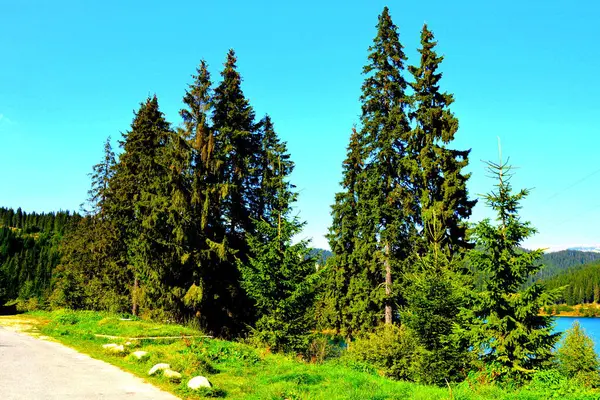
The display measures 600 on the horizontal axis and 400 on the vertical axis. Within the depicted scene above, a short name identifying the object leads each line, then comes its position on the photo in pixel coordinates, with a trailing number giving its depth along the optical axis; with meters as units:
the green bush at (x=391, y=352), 16.66
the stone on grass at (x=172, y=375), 9.66
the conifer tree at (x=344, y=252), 32.72
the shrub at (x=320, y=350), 17.09
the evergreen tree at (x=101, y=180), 33.97
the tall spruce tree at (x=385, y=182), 22.56
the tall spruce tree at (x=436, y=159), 21.33
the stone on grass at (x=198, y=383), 8.82
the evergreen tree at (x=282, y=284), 16.61
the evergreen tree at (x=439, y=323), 14.32
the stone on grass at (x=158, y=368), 10.22
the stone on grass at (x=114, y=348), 13.21
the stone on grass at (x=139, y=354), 11.97
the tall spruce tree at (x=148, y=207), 21.41
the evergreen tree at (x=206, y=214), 21.22
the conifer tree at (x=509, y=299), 12.20
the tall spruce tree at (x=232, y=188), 21.94
